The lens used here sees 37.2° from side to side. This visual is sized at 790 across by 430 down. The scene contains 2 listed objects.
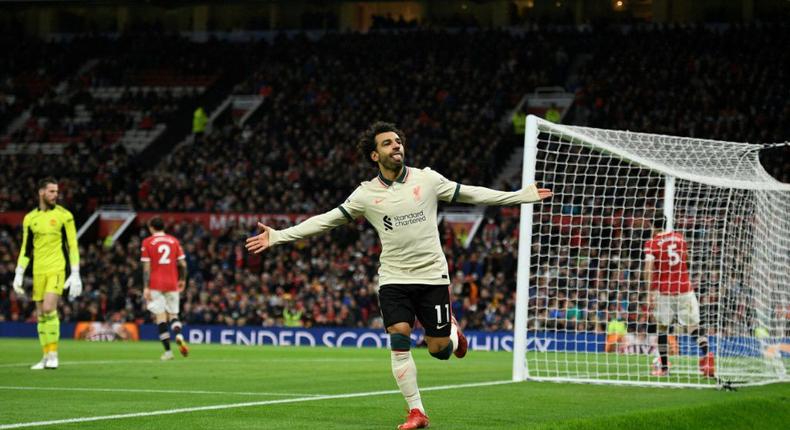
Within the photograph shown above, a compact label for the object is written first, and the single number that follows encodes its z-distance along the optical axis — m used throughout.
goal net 13.45
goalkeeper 14.77
